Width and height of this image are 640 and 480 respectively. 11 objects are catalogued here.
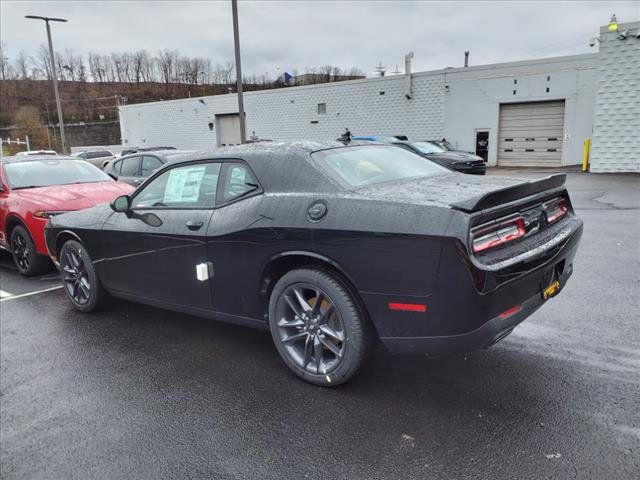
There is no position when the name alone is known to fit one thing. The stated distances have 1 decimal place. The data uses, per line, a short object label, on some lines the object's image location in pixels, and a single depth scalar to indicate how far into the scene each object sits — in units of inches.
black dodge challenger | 103.9
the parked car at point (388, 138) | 659.0
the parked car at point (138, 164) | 402.9
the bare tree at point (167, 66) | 3147.1
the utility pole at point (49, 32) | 909.8
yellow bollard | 778.8
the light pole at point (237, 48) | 561.4
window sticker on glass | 154.2
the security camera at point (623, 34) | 687.7
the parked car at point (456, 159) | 552.7
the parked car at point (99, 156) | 922.7
